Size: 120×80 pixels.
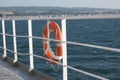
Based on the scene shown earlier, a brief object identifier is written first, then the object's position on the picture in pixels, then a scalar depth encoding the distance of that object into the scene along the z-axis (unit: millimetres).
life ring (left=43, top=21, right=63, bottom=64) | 5234
